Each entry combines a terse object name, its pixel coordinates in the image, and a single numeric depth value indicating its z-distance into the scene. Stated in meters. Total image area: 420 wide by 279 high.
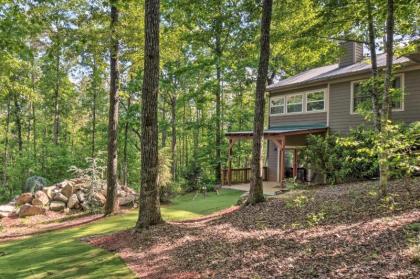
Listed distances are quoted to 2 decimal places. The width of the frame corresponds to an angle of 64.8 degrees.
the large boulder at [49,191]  13.44
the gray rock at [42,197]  12.98
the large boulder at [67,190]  13.45
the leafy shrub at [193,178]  17.80
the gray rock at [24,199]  13.30
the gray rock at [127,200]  13.07
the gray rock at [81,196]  13.14
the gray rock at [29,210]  12.38
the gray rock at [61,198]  13.28
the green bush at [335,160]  12.49
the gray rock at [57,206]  12.93
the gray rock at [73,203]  13.12
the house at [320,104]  12.66
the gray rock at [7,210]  12.37
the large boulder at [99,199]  12.78
